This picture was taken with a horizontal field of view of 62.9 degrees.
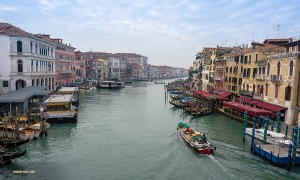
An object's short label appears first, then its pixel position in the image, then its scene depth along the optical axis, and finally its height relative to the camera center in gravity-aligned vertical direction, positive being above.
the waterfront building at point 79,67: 70.68 +2.38
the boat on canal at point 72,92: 35.33 -2.53
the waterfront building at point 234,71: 34.09 +0.98
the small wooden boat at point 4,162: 13.71 -4.99
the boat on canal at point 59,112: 24.08 -3.69
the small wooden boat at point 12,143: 16.50 -4.65
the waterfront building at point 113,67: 96.94 +3.46
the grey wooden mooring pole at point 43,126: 19.93 -4.22
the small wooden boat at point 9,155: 13.96 -4.68
